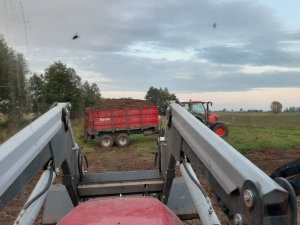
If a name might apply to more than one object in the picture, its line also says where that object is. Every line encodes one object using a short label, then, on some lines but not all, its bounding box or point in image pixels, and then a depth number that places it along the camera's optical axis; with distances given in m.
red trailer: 11.22
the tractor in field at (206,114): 11.17
